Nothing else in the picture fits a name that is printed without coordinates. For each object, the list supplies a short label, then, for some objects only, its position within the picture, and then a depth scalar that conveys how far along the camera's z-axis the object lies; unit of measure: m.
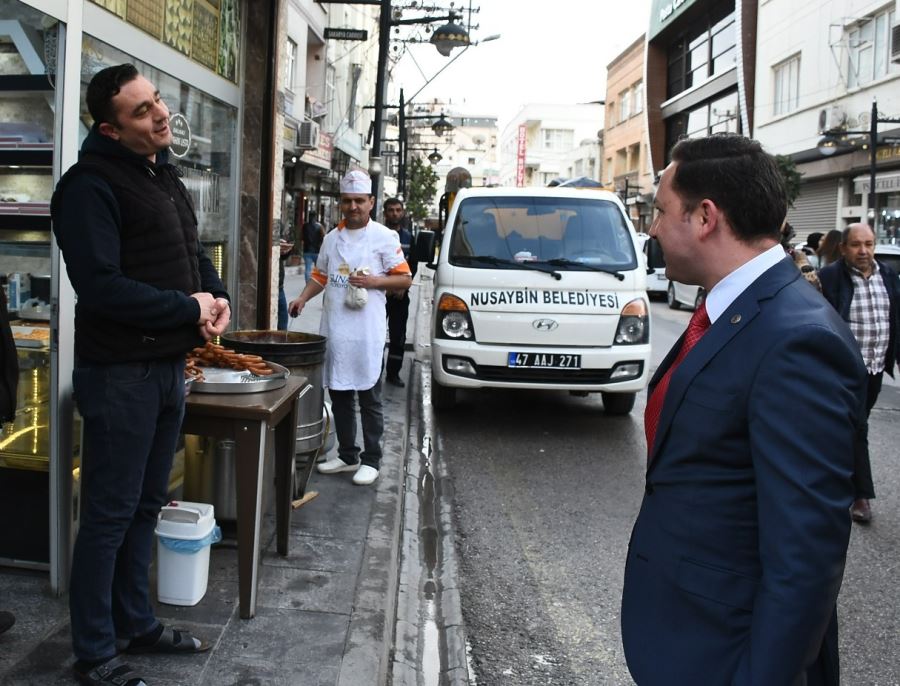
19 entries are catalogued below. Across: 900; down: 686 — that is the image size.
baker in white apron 5.53
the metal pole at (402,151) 28.60
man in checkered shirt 5.71
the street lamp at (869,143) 21.14
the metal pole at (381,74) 11.67
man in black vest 2.80
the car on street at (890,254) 14.00
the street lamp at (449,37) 13.70
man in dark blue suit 1.52
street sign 13.21
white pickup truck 7.62
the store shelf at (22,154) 3.73
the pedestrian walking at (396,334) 9.58
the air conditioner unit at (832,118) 25.40
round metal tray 3.62
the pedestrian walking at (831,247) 6.66
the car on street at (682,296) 20.64
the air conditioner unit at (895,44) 22.00
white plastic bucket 3.67
